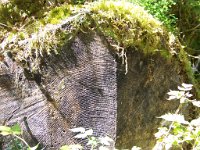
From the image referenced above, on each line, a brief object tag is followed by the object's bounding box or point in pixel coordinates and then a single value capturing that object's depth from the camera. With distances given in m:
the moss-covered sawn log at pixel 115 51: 2.16
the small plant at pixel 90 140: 1.43
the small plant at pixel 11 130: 1.37
